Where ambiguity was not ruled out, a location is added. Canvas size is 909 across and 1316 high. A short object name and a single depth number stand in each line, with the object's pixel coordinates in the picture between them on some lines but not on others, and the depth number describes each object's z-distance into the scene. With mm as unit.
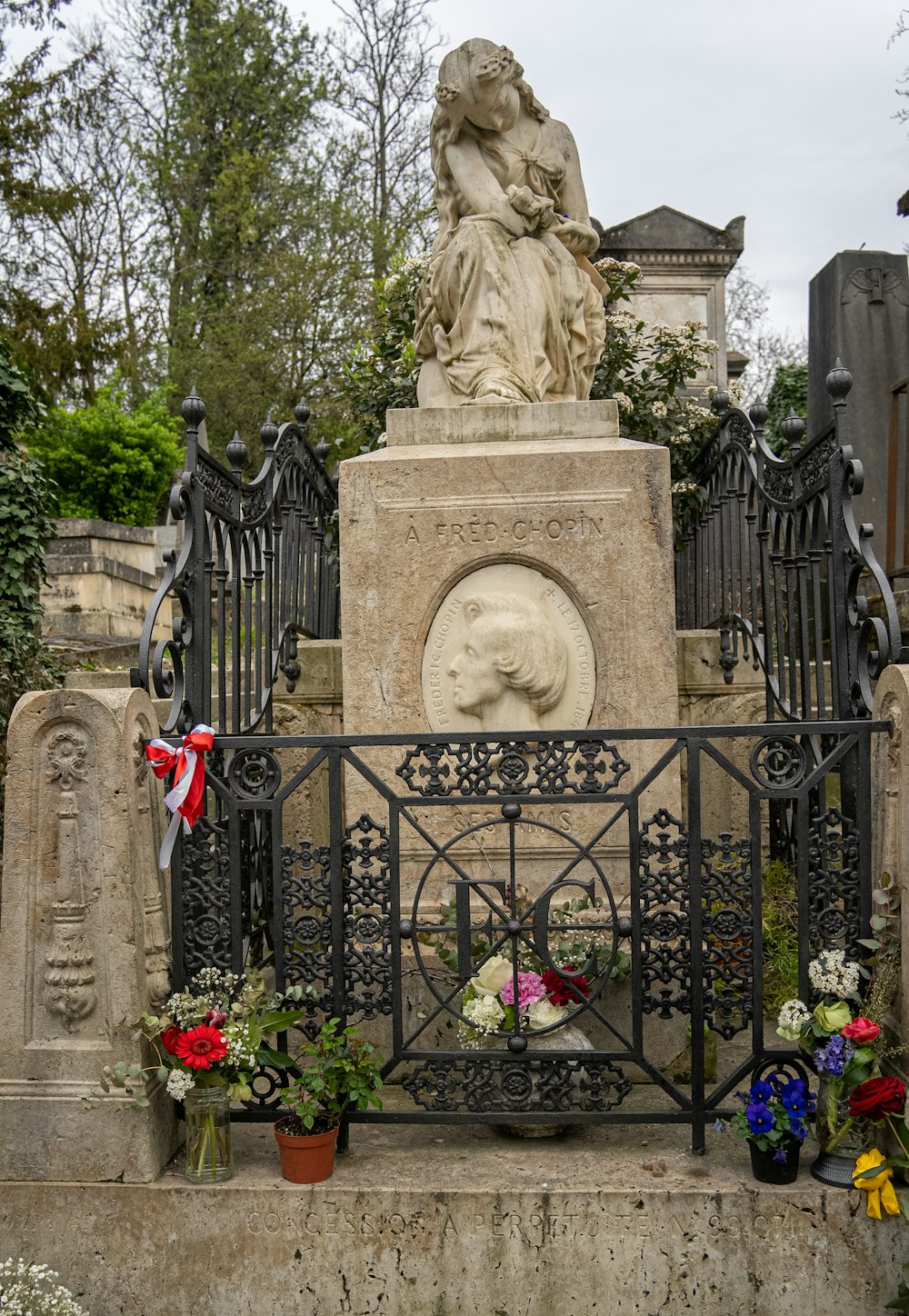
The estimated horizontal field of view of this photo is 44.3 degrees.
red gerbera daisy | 2879
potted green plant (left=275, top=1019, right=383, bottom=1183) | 2916
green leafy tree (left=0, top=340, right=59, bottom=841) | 6914
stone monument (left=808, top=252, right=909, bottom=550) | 9805
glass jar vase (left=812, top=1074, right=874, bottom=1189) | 2850
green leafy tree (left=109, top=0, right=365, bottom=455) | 19375
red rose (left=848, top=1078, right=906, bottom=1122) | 2773
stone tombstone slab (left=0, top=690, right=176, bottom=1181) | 2902
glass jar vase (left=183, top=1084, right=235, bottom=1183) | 2922
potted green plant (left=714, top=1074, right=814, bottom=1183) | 2811
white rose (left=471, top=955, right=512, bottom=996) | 3256
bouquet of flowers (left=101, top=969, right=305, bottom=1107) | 2877
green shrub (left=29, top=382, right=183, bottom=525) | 17359
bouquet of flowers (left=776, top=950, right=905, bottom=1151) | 2830
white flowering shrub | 7262
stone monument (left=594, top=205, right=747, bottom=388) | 11609
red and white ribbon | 2971
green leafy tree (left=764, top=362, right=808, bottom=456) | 15094
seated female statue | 4656
